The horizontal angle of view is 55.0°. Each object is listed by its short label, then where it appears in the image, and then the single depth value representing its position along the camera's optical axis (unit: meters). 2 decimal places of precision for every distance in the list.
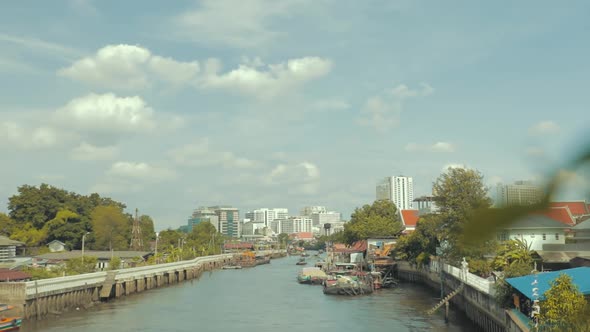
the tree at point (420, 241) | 62.69
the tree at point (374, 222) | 104.50
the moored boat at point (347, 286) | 60.97
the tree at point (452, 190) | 49.72
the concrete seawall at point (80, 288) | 40.94
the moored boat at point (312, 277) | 76.38
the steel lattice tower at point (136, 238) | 103.71
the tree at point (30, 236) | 91.96
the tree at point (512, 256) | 34.19
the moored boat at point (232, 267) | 117.11
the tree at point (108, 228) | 101.94
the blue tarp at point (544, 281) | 23.52
